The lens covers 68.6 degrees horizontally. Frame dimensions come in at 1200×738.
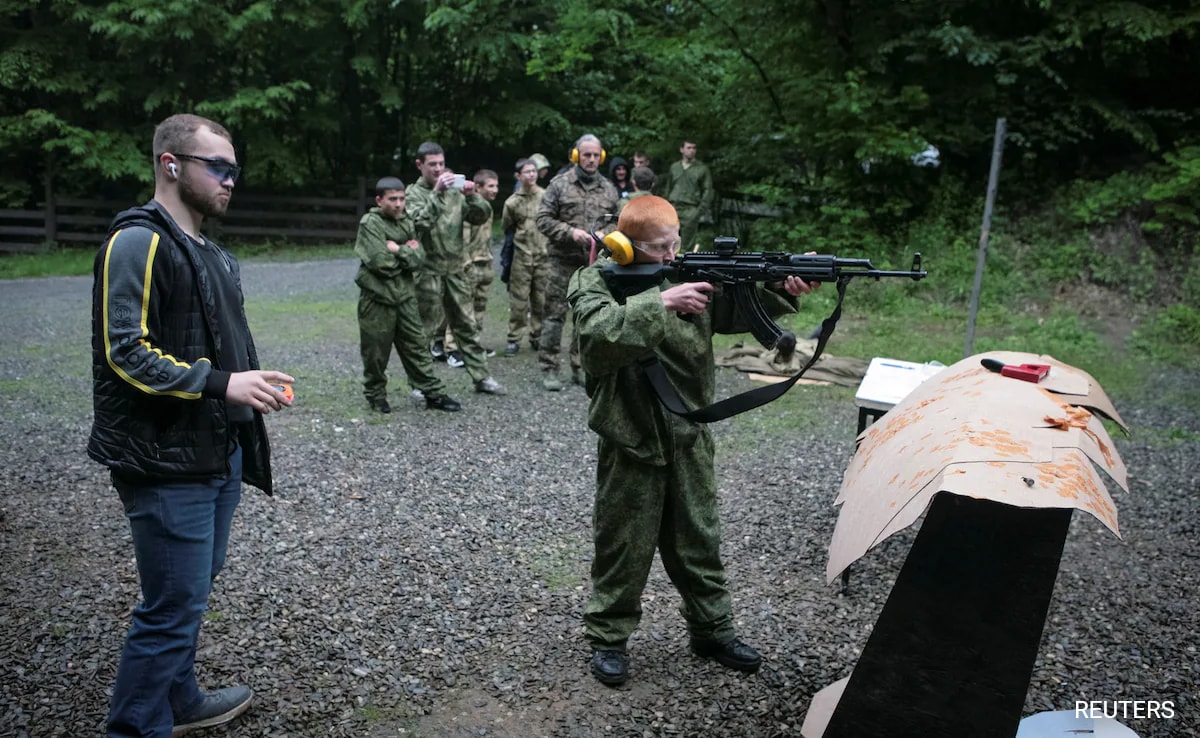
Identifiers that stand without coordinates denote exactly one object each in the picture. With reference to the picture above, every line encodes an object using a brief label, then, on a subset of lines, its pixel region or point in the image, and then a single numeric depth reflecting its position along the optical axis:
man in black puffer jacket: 2.44
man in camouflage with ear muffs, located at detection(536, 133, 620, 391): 8.25
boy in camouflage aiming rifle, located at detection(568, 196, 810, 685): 3.02
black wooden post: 2.45
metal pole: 6.92
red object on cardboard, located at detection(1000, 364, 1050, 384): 3.48
